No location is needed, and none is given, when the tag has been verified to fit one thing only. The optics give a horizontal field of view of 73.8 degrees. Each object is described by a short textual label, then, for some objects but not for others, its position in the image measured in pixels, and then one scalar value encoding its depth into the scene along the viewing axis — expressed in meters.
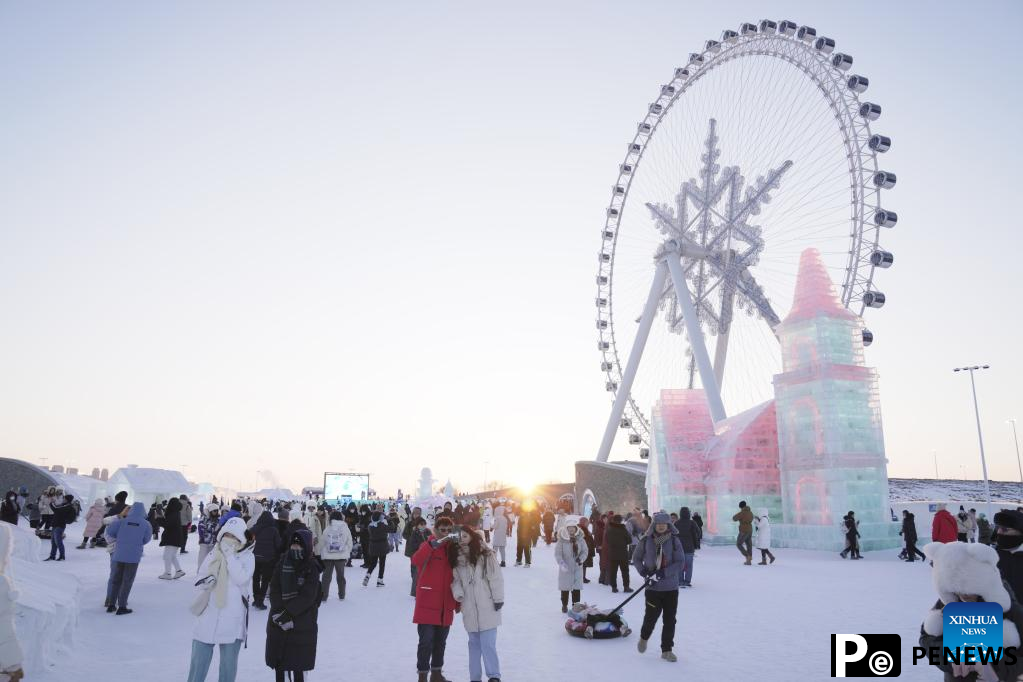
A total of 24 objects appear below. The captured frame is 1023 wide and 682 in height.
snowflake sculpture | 35.66
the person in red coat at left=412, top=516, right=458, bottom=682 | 6.52
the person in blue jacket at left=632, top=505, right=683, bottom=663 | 7.97
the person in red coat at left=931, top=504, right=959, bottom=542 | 15.28
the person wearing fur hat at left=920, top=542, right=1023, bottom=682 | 3.85
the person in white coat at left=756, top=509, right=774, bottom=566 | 18.92
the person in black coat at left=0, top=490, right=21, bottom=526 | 17.28
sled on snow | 9.18
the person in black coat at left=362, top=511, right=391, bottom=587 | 14.93
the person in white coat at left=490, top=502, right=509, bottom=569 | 18.70
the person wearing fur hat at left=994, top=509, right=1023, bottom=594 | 5.19
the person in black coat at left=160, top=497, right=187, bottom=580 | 13.41
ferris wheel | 30.12
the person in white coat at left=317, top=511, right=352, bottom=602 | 12.60
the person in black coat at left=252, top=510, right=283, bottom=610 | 10.96
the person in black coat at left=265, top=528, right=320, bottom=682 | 5.63
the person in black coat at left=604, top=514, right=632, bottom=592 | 13.74
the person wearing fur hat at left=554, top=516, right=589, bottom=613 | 11.04
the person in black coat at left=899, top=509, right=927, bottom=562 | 19.52
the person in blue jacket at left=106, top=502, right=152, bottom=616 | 10.44
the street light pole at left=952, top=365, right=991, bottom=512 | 39.88
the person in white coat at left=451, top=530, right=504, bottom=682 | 6.46
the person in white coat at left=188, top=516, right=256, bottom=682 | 5.69
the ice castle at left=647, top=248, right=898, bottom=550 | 24.03
